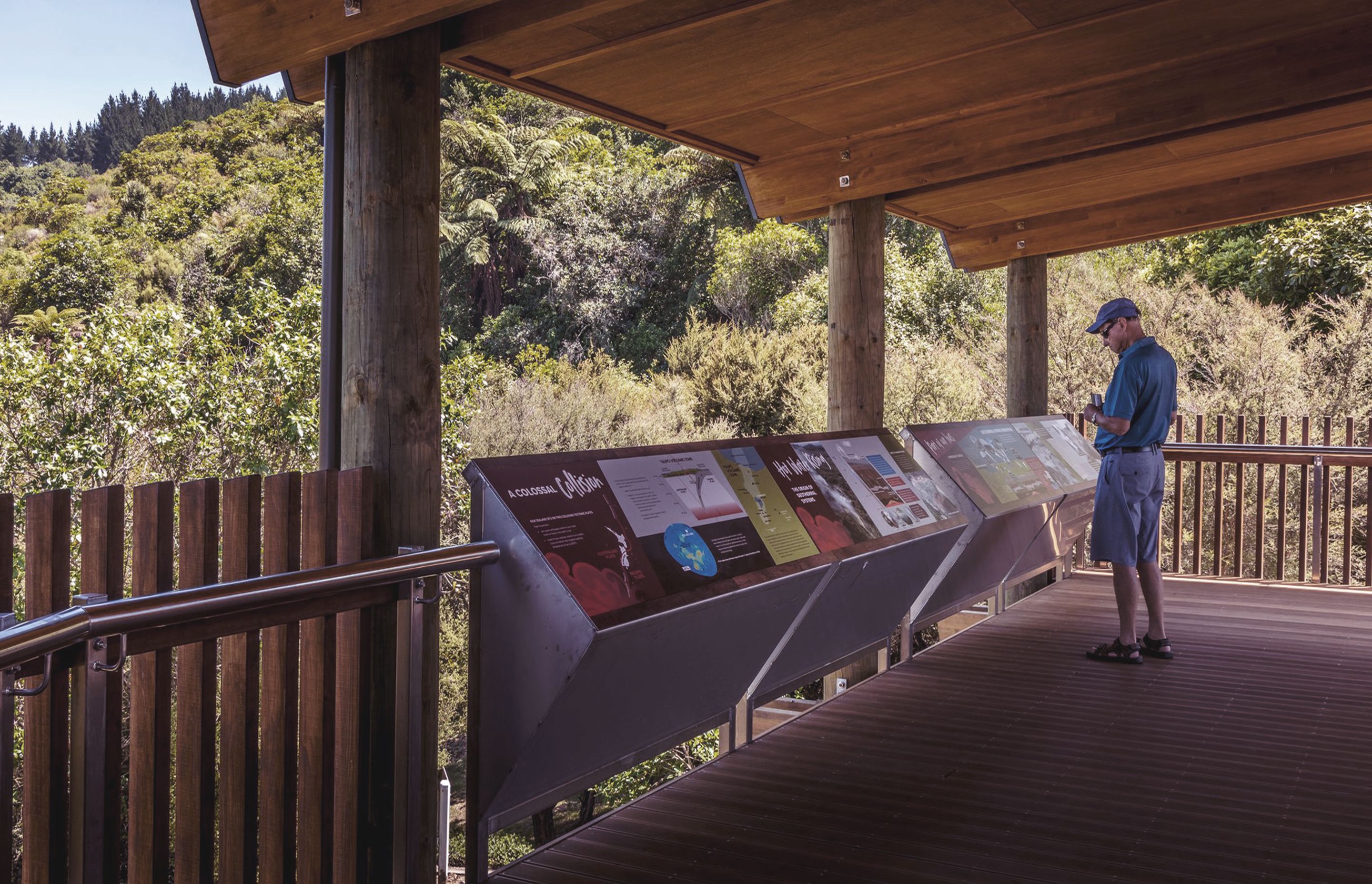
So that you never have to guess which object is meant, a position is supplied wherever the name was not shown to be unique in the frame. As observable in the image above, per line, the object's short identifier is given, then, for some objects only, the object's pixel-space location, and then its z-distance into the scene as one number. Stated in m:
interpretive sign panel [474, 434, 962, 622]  3.21
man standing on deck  5.58
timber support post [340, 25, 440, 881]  3.27
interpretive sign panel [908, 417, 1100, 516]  6.05
